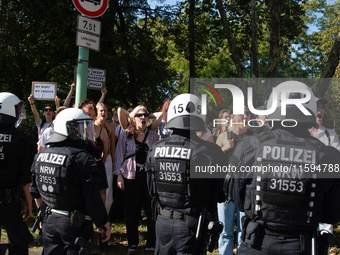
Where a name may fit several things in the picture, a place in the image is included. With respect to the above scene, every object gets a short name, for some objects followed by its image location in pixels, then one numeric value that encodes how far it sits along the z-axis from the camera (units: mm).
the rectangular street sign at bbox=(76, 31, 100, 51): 5082
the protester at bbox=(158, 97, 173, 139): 5471
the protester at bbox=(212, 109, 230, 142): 5595
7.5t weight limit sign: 5078
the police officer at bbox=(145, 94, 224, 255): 3156
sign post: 5094
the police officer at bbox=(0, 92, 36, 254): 3893
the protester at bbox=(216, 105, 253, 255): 4551
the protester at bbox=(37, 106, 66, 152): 5652
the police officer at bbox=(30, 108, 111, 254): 3115
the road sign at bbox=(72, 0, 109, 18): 5070
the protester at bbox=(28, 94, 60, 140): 6321
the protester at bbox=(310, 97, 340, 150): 4555
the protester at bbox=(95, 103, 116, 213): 5496
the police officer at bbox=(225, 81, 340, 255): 2568
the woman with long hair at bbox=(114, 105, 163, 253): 5148
